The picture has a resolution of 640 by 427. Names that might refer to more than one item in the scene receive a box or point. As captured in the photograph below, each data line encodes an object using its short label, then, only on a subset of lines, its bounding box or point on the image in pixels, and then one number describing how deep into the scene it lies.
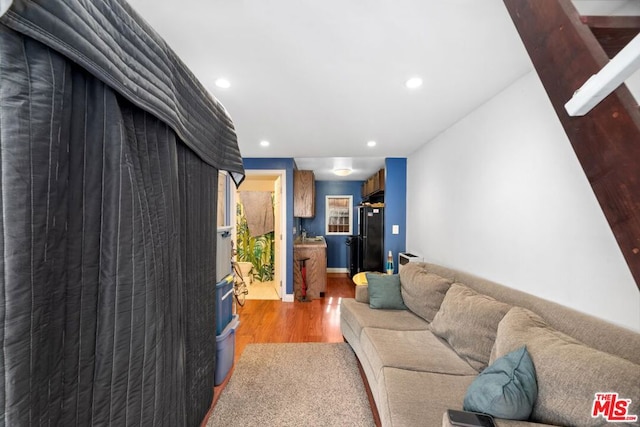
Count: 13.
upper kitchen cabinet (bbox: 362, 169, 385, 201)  4.43
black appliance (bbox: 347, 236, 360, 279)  5.26
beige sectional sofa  0.96
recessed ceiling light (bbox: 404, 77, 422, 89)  1.79
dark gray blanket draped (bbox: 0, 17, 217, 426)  0.48
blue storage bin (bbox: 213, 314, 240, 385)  1.88
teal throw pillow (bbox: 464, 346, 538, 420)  0.97
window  6.26
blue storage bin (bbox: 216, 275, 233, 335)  1.85
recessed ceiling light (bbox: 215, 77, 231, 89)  1.83
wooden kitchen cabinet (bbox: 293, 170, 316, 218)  4.70
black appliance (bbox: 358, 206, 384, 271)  4.19
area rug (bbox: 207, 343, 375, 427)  1.68
